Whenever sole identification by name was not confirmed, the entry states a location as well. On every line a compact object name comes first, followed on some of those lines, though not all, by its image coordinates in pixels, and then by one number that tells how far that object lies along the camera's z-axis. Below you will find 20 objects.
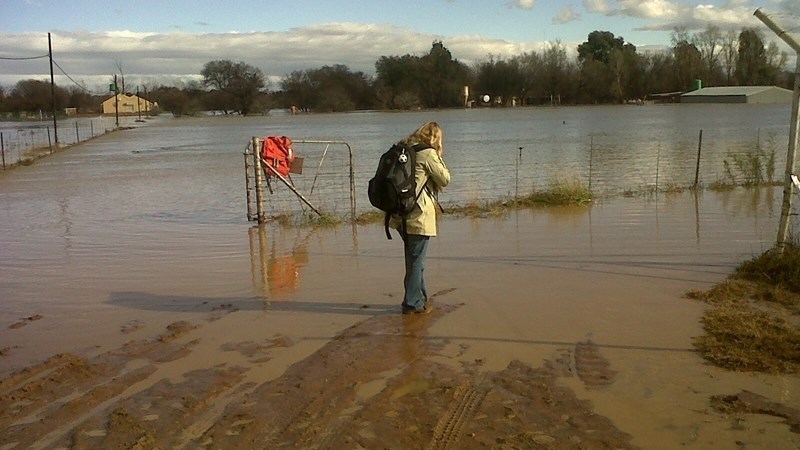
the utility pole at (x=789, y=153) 8.13
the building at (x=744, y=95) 97.06
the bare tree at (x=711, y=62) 119.94
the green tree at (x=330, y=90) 133.62
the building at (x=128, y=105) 151.12
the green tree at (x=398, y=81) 126.62
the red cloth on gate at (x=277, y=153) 14.45
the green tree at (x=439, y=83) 127.12
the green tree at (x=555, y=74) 124.97
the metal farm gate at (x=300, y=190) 14.44
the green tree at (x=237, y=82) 137.88
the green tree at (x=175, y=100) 141.12
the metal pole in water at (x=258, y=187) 14.19
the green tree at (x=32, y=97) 127.62
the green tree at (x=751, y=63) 112.69
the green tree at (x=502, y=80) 127.62
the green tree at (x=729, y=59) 119.00
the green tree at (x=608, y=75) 120.38
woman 7.36
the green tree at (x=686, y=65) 119.00
